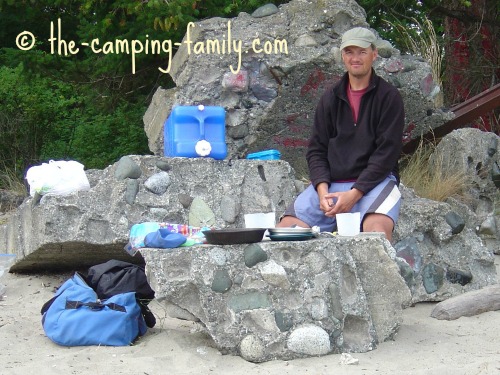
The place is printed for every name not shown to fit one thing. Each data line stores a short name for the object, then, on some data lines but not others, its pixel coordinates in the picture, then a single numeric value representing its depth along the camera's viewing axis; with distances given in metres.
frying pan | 4.20
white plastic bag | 5.75
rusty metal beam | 7.35
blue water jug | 6.12
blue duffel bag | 4.51
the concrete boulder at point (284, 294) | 4.18
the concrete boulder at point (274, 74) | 6.64
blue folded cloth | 4.29
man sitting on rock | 4.86
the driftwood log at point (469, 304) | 5.04
